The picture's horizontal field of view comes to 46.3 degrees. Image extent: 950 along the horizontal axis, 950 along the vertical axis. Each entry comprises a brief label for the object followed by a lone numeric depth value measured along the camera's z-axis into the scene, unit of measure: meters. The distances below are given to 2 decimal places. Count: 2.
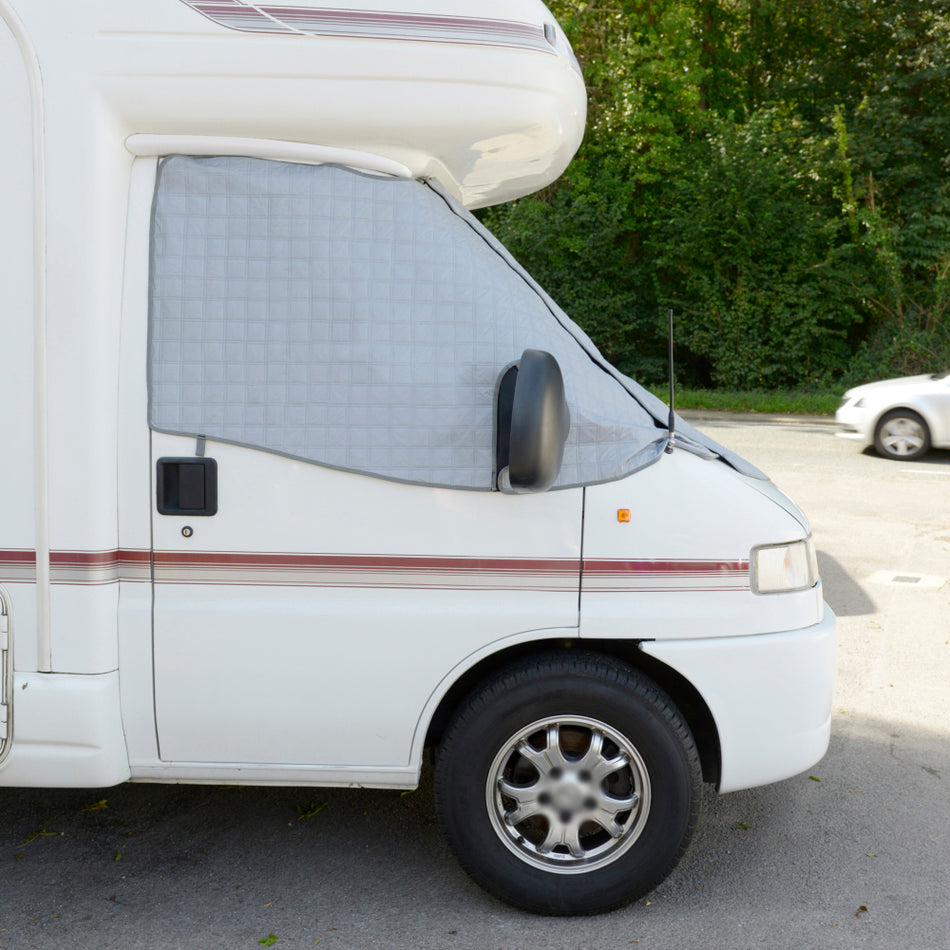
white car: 13.30
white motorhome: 3.16
